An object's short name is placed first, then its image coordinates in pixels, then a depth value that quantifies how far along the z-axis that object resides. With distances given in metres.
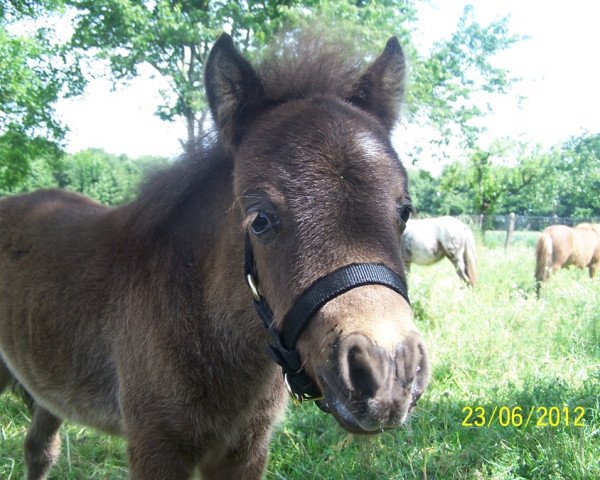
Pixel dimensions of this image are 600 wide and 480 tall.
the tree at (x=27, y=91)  10.03
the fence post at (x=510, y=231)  23.79
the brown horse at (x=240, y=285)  1.58
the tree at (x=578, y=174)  32.62
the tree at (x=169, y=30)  13.95
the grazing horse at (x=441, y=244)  12.02
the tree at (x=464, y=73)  18.64
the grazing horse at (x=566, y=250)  10.65
